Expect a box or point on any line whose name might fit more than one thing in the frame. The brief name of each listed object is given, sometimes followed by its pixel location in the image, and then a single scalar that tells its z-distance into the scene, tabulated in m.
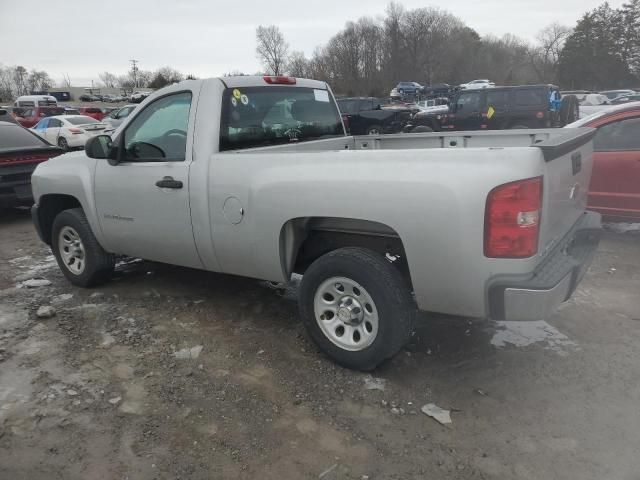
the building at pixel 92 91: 90.91
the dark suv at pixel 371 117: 19.42
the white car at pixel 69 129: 19.17
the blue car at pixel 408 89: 54.76
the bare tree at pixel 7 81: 90.81
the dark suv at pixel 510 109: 15.19
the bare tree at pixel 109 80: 126.93
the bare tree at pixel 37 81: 99.76
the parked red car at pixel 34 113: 27.31
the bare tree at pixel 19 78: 96.56
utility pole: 103.25
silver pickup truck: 2.71
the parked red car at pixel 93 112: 31.64
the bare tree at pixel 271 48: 83.25
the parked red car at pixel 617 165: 5.90
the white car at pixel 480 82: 52.20
